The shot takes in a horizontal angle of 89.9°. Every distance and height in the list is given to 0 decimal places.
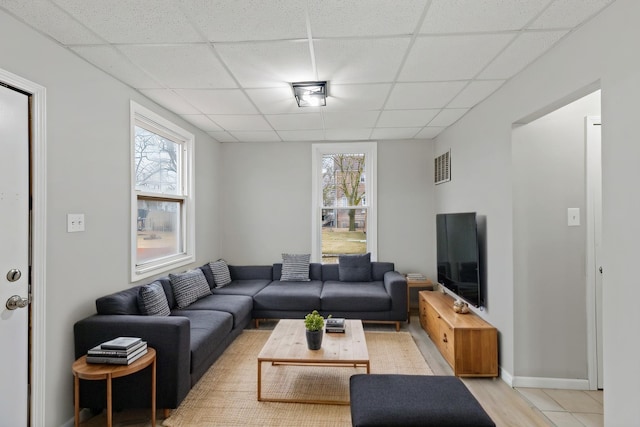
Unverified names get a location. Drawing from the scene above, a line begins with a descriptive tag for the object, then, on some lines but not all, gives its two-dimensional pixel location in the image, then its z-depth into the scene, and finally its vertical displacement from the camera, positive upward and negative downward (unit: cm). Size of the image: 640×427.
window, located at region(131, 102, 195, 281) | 311 +25
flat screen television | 311 -42
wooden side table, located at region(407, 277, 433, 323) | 437 -90
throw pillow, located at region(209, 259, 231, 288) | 435 -76
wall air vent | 421 +69
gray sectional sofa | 224 -95
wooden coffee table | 245 -108
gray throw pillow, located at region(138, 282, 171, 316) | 268 -71
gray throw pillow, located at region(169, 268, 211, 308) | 336 -76
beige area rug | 225 -141
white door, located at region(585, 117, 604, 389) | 254 -25
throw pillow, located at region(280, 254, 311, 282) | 462 -73
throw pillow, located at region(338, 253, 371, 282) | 460 -72
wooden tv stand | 282 -116
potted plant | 262 -93
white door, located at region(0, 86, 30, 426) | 179 -21
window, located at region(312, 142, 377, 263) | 500 +27
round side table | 190 -93
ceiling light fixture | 277 +113
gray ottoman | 160 -99
